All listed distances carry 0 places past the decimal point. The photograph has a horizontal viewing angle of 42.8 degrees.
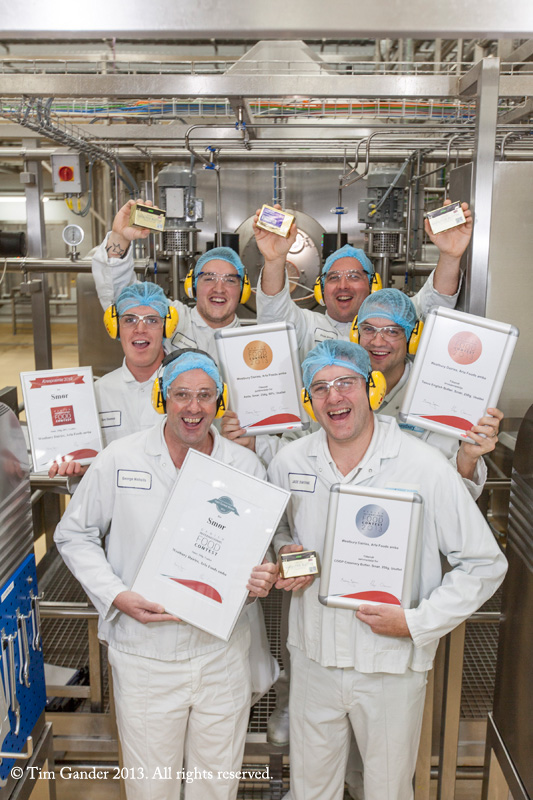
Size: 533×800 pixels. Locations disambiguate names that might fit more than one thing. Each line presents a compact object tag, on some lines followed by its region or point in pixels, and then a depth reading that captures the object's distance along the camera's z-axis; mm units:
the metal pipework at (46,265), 3623
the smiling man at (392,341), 2098
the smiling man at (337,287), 2117
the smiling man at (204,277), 2549
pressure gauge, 3584
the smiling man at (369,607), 1723
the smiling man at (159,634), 1771
